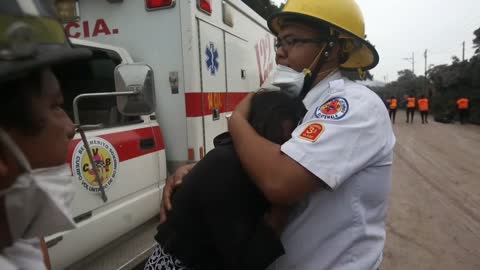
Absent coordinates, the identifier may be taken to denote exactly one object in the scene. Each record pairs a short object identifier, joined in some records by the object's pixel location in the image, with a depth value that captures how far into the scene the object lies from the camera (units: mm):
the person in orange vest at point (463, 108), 17438
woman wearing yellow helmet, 1148
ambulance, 2586
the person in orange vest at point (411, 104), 19381
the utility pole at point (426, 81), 26938
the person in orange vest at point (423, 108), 18219
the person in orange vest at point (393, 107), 20397
